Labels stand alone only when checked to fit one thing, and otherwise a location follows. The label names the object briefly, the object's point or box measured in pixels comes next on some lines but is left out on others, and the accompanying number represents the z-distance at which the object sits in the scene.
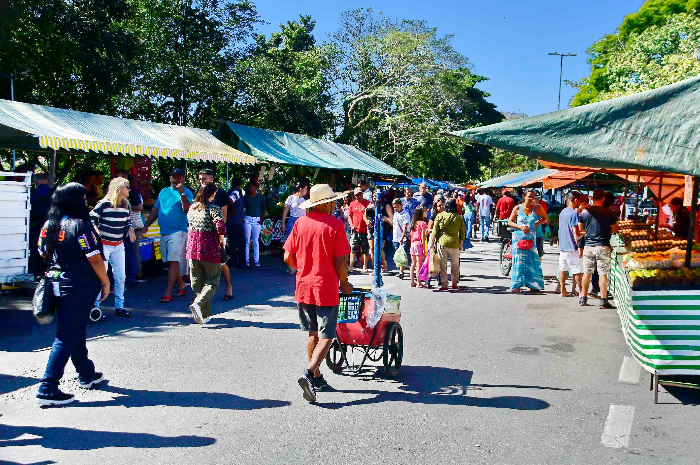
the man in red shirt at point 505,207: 20.07
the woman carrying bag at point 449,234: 11.64
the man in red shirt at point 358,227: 13.65
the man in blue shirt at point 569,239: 10.94
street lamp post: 53.28
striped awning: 10.98
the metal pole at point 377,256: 6.71
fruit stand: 5.66
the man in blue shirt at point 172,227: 9.73
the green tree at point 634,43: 26.56
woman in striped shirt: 8.04
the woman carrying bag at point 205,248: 8.29
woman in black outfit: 5.26
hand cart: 5.89
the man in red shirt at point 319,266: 5.43
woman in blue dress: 11.52
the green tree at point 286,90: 27.56
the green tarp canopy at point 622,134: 5.19
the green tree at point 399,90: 33.50
